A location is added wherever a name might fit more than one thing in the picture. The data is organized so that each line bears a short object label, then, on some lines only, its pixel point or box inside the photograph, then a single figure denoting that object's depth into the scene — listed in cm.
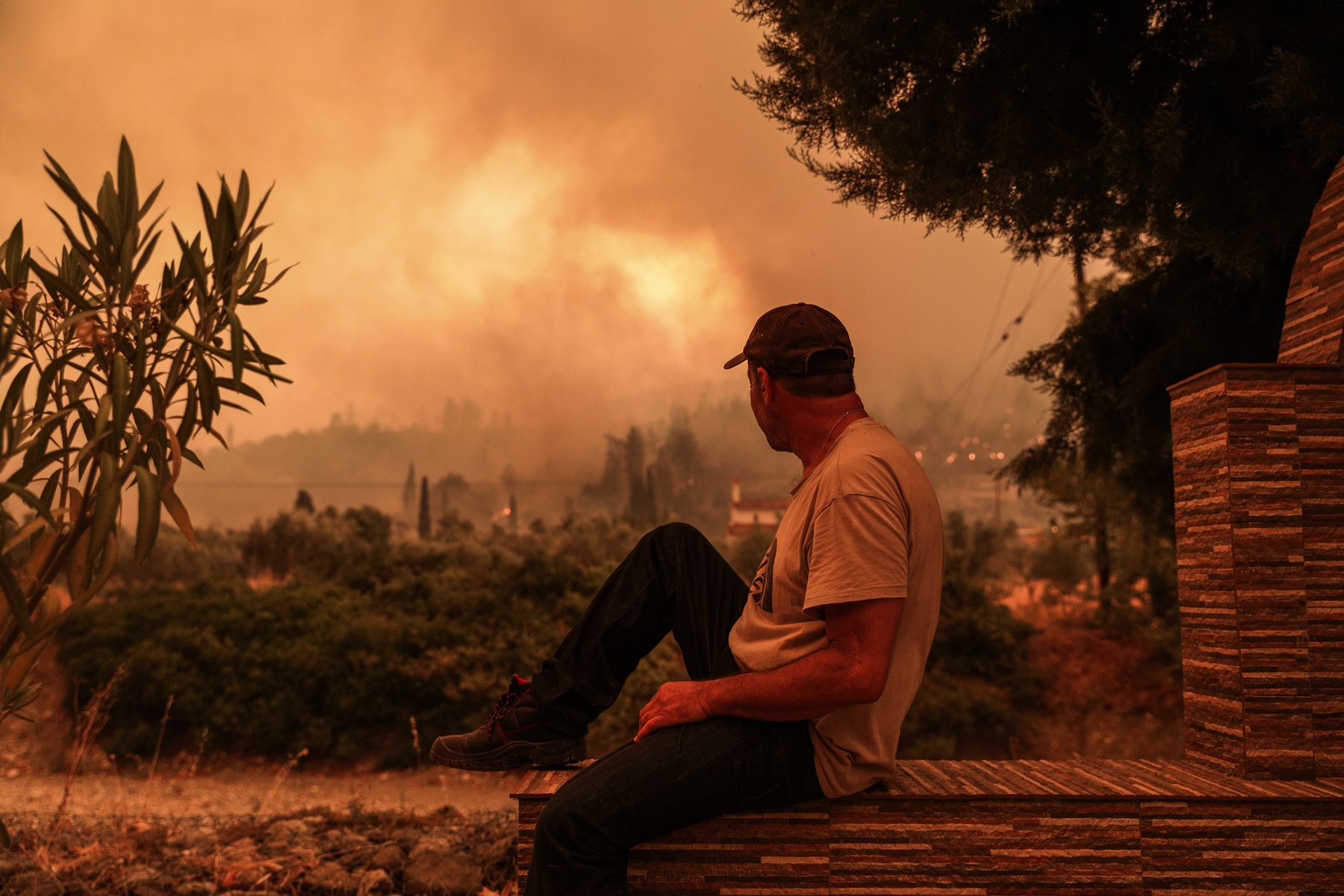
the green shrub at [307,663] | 666
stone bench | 180
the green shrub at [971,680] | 655
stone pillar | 222
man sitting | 154
